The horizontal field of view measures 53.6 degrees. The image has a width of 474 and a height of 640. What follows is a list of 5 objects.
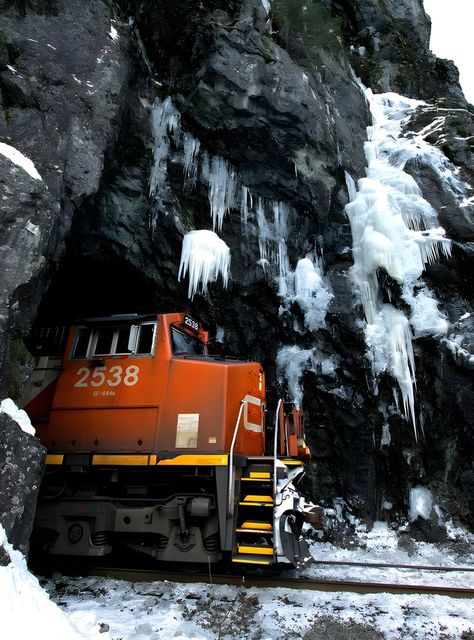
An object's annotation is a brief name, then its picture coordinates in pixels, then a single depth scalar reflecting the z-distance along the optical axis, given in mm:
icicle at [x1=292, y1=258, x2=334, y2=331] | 11227
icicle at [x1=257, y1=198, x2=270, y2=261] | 11094
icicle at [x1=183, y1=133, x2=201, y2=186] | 10695
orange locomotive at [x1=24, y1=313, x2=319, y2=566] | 5883
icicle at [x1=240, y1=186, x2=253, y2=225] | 11094
